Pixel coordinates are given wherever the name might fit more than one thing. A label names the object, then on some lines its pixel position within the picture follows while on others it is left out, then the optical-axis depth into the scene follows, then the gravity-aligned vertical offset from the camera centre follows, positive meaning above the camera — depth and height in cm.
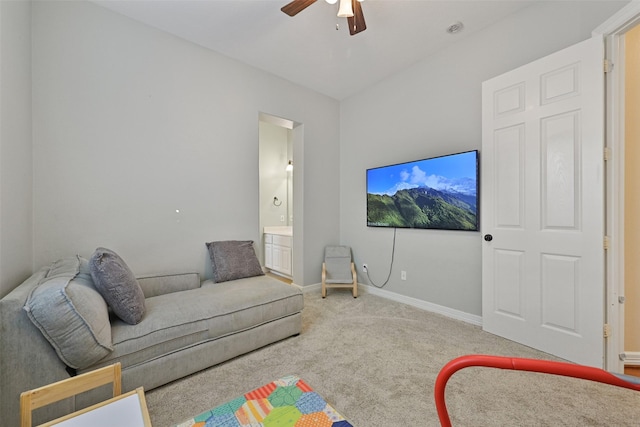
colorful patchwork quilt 105 -85
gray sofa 132 -81
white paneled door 191 +9
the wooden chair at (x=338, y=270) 363 -82
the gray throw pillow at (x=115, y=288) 171 -50
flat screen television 270 +24
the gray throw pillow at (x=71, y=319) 133 -58
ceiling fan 193 +157
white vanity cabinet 439 -71
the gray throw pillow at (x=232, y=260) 279 -53
